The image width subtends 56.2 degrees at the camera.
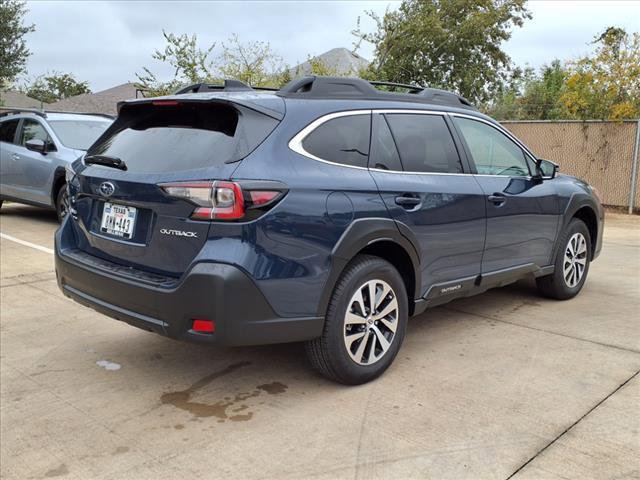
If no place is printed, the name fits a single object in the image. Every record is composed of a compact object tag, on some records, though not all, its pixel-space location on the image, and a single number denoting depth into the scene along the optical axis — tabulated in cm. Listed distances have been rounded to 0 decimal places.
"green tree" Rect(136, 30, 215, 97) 1428
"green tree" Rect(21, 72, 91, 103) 5362
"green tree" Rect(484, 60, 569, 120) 2734
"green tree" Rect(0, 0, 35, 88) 2000
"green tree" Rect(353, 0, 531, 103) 2191
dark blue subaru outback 304
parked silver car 899
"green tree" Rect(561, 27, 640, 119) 1342
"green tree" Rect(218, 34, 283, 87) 1527
